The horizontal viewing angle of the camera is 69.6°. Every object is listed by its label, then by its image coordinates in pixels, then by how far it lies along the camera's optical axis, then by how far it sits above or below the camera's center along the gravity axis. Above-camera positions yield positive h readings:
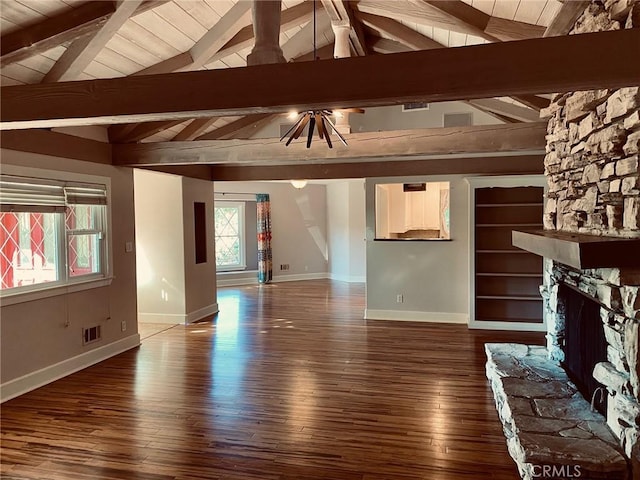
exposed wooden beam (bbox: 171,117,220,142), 6.02 +1.32
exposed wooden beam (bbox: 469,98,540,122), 4.77 +1.22
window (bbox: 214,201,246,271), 10.87 -0.19
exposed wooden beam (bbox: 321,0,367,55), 3.90 +1.92
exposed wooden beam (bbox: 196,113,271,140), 6.48 +1.43
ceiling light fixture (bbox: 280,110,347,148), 3.48 +0.82
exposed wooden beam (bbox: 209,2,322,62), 4.34 +1.93
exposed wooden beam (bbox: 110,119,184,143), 5.29 +1.13
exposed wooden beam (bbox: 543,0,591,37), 2.72 +1.29
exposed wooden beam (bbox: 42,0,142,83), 3.24 +1.43
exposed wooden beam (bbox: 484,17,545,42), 3.28 +1.42
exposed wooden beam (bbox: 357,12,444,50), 4.53 +1.92
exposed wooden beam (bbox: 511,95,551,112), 4.44 +1.18
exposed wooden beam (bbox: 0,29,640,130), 1.98 +0.69
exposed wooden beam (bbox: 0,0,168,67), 3.33 +1.47
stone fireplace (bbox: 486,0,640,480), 2.31 -0.44
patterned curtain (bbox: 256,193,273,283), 10.84 -0.27
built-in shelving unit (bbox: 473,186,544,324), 6.44 -0.50
